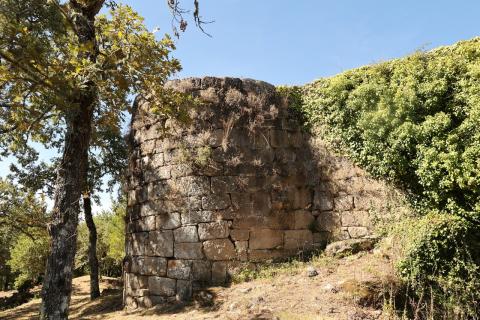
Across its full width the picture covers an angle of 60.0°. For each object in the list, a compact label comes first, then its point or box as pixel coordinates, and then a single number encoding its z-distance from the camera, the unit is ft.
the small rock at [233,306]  23.40
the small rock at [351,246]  27.07
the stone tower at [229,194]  28.22
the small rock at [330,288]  22.24
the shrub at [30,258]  75.61
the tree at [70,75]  22.17
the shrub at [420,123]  23.93
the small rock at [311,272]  25.02
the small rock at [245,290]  25.15
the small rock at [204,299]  25.37
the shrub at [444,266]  21.67
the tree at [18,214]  43.55
